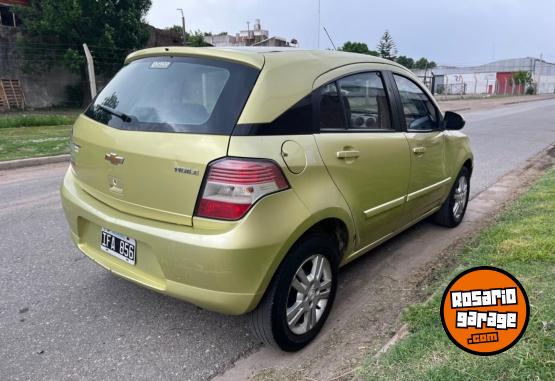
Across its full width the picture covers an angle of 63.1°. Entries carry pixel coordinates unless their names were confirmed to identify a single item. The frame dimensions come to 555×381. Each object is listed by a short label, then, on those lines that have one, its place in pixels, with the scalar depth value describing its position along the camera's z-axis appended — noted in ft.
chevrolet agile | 7.52
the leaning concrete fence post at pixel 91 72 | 38.05
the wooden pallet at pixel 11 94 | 71.15
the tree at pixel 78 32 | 72.84
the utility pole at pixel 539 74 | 227.71
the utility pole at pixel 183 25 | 92.75
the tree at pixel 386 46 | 200.23
